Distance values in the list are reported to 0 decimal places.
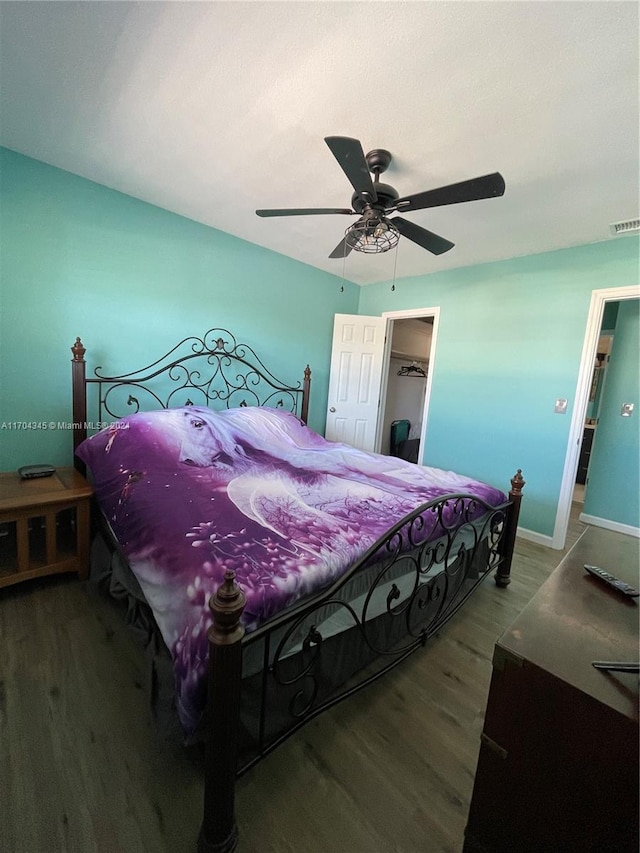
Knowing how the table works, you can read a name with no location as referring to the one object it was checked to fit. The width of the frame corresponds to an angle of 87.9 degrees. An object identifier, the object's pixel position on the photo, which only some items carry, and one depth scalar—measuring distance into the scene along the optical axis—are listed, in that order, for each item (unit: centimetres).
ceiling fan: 142
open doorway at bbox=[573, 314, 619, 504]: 445
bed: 94
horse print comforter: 104
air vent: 240
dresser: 64
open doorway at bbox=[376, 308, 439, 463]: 510
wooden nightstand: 181
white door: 403
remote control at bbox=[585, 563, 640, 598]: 98
